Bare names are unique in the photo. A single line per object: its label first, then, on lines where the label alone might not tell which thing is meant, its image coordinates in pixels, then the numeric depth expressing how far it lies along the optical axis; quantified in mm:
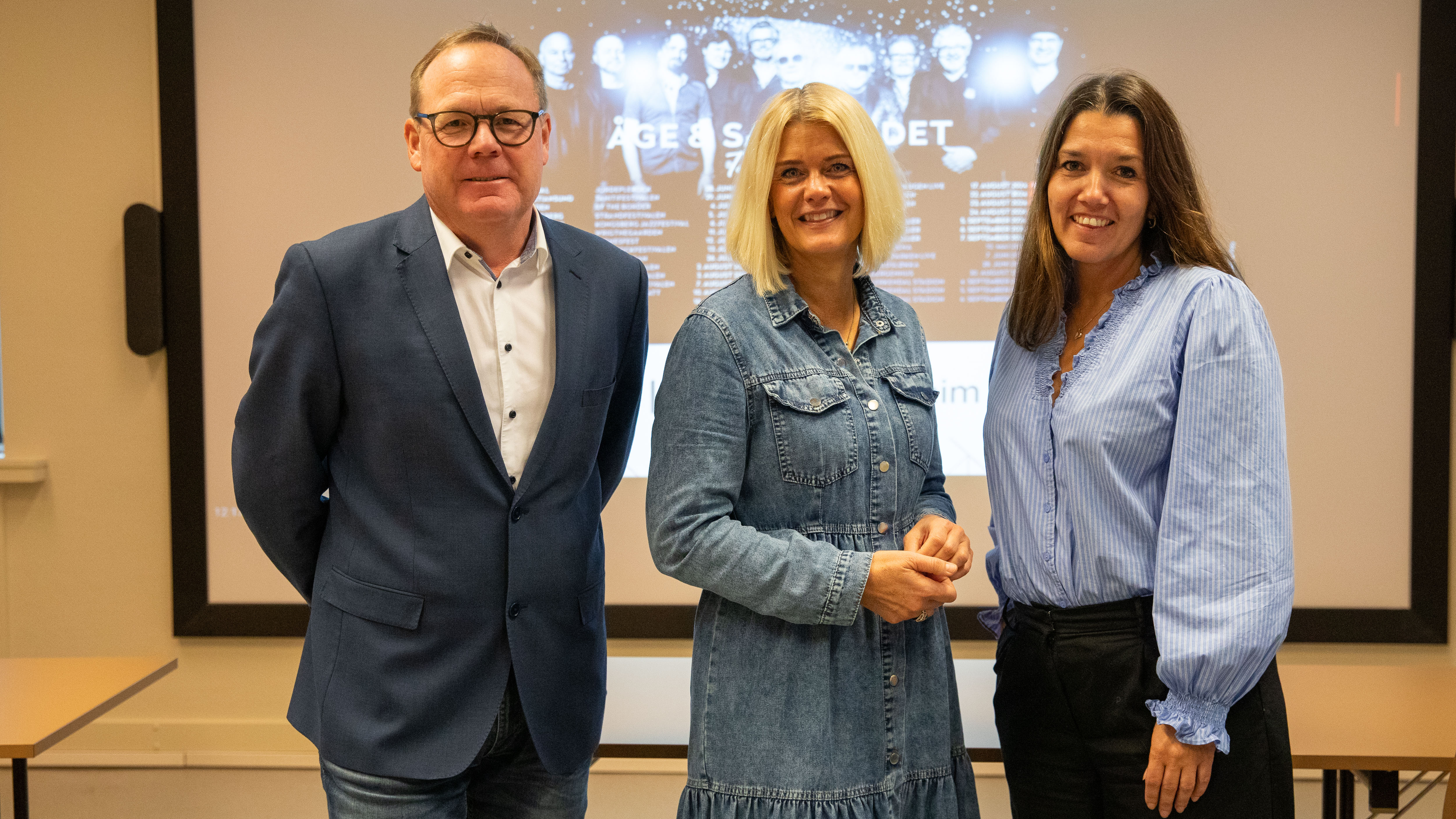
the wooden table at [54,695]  2115
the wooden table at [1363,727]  1985
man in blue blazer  1502
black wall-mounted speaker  3678
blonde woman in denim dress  1468
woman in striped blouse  1395
